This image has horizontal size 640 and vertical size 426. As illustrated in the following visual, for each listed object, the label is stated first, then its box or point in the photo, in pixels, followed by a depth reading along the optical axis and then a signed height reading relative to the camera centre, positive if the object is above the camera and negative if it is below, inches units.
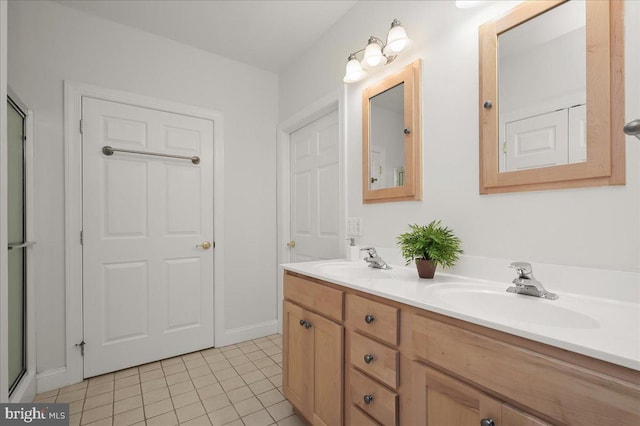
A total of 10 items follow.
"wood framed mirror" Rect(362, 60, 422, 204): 59.6 +17.1
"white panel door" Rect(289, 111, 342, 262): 88.1 +7.3
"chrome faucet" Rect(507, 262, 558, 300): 37.6 -9.3
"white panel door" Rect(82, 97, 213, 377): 81.4 -7.4
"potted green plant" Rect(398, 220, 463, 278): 49.1 -6.3
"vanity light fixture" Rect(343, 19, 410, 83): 58.2 +35.5
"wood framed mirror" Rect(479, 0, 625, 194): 35.9 +16.4
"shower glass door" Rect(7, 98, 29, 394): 61.6 -7.1
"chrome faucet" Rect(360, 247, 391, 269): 61.3 -10.3
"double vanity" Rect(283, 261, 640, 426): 22.7 -15.0
